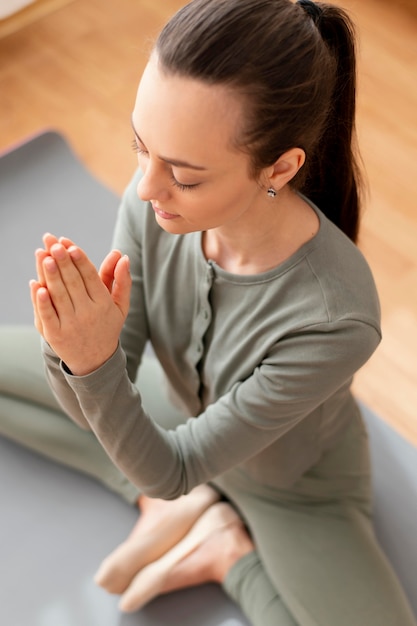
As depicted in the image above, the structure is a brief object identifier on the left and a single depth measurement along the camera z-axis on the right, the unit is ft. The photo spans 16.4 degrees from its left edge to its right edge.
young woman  5.53
